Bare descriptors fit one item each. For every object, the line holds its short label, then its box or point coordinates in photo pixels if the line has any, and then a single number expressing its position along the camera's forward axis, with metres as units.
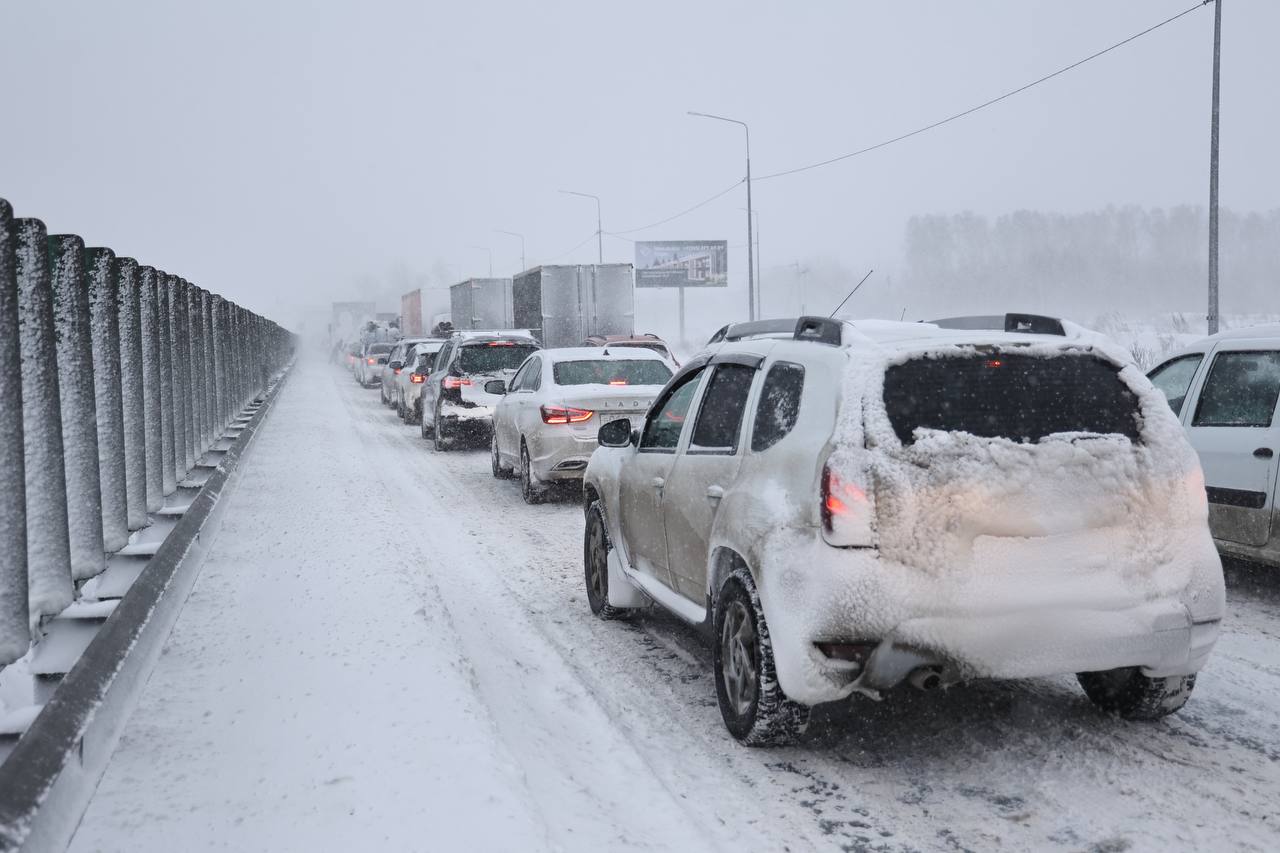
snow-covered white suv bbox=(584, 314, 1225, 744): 4.54
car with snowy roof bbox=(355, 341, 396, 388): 45.42
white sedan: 12.83
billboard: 86.94
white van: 7.83
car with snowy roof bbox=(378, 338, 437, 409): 30.66
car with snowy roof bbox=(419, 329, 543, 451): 19.14
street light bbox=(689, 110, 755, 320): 38.28
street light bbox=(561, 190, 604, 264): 59.87
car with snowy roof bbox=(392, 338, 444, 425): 25.08
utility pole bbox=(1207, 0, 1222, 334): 18.47
